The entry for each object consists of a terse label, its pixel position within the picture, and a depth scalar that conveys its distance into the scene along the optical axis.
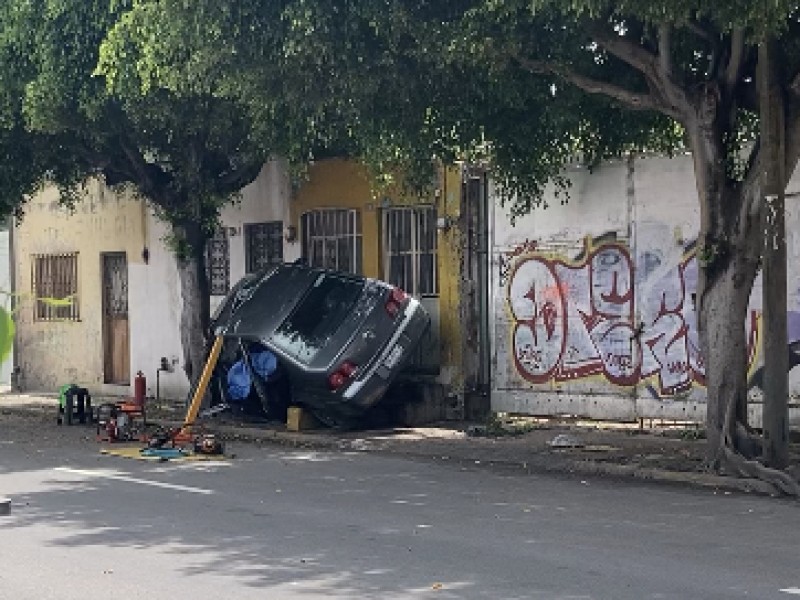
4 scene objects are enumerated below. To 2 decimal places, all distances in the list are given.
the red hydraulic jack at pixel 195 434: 14.55
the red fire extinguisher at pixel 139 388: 19.30
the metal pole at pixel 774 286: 11.56
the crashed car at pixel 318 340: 16.53
